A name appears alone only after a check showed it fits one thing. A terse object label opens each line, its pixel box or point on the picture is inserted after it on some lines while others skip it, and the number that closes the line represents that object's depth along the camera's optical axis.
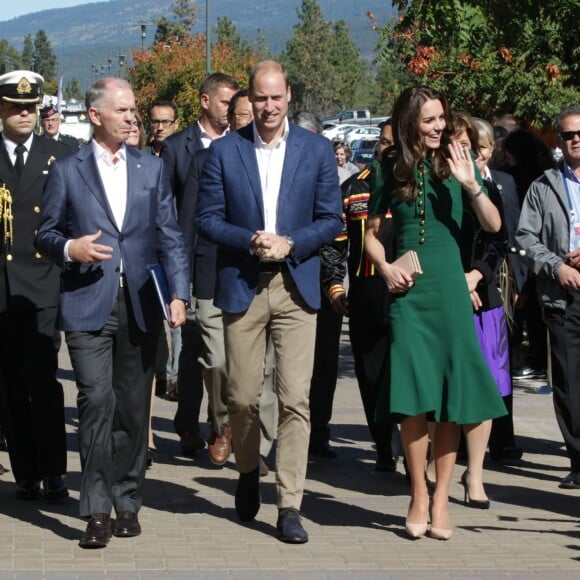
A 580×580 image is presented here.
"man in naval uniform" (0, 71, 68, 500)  7.55
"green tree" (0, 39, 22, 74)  170.38
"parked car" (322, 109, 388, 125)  93.25
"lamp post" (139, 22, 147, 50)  67.39
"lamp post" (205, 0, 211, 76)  41.84
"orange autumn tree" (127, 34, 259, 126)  57.34
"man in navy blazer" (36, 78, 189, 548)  6.55
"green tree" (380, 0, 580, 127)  11.09
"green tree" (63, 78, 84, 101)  173.62
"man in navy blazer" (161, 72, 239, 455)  8.95
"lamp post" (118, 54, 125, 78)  75.00
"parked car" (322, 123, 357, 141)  79.12
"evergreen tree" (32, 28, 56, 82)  189.00
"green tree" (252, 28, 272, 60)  94.24
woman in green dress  6.69
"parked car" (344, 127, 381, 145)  74.29
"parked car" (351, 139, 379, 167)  49.89
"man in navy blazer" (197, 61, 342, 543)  6.70
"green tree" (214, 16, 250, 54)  116.81
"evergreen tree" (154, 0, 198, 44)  108.69
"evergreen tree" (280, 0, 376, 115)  106.12
